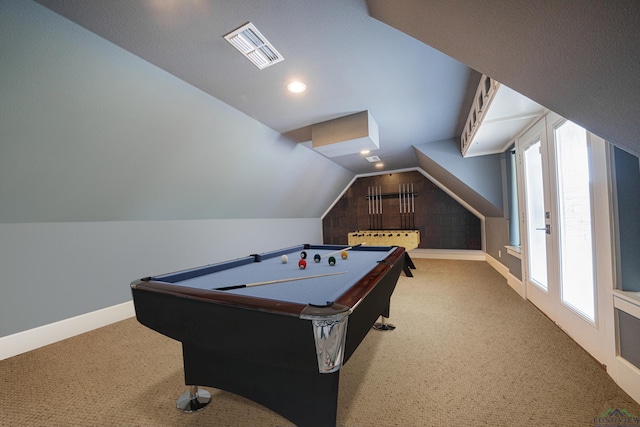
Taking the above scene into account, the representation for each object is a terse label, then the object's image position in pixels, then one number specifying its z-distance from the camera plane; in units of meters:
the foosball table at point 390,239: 4.74
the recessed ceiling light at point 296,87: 2.28
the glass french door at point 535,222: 2.51
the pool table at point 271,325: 0.88
